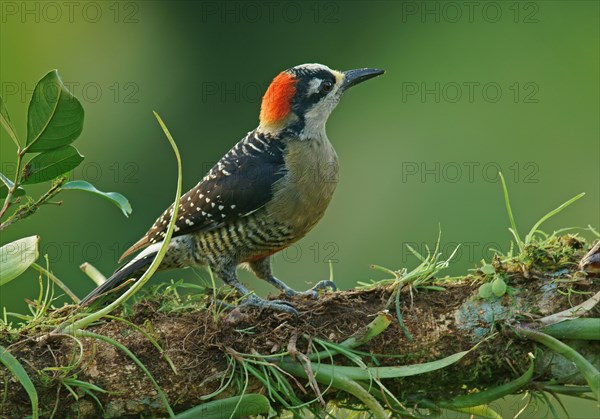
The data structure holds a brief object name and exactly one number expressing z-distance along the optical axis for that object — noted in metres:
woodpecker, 9.54
